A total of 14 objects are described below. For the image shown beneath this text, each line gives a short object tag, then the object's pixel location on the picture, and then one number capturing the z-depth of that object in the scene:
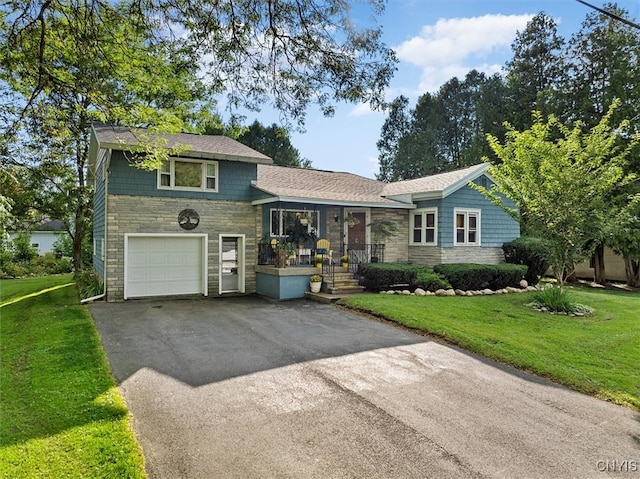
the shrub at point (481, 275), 13.50
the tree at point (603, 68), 21.39
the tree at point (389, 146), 40.25
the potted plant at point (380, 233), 15.37
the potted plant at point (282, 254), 12.85
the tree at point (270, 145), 32.47
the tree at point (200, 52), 5.66
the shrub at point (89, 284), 12.76
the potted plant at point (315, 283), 13.01
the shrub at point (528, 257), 15.47
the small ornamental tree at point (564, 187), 10.43
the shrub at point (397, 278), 13.08
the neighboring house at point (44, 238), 31.47
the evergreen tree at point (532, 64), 28.12
